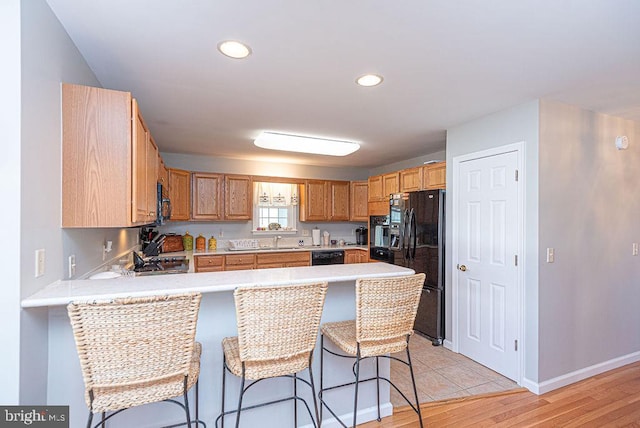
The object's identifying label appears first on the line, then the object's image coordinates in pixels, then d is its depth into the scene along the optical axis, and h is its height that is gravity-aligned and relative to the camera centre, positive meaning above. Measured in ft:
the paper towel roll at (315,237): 19.60 -1.40
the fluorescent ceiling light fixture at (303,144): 12.65 +3.01
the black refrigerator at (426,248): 11.94 -1.33
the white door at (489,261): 9.34 -1.50
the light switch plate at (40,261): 4.68 -0.72
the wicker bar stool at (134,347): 3.92 -1.75
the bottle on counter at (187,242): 16.71 -1.47
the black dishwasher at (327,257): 17.60 -2.43
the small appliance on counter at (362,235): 20.43 -1.33
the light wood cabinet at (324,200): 18.93 +0.89
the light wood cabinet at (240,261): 15.76 -2.39
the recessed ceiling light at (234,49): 6.04 +3.30
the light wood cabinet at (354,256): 18.10 -2.40
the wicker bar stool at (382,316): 5.55 -1.85
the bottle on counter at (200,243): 17.06 -1.56
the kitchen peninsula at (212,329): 5.06 -2.17
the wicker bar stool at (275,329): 4.74 -1.81
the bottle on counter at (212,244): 17.22 -1.62
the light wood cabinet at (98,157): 5.50 +1.04
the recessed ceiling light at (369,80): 7.38 +3.27
